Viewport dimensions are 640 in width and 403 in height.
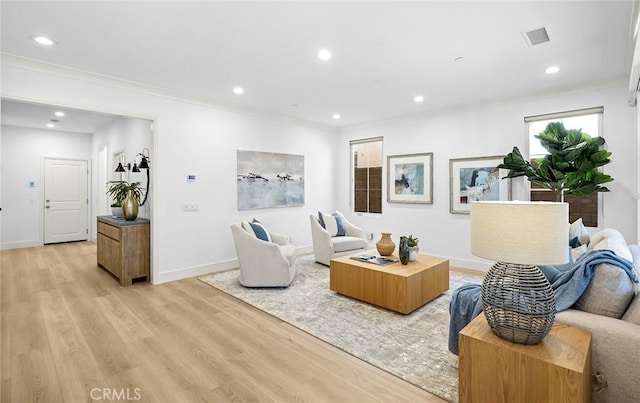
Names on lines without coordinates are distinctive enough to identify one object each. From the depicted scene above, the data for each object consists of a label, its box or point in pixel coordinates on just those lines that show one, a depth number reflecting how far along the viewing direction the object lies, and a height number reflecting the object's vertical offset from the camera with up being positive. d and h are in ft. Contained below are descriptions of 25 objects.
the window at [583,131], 13.58 +2.94
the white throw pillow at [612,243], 7.11 -1.08
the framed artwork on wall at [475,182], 15.80 +1.02
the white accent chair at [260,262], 13.32 -2.60
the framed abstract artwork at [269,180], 17.47 +1.31
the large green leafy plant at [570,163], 11.50 +1.44
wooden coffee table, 10.64 -2.94
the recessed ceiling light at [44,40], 9.40 +4.95
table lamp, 4.67 -0.85
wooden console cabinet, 13.92 -2.20
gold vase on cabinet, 15.28 -0.27
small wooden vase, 13.12 -1.87
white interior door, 23.75 +0.12
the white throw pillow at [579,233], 12.00 -1.21
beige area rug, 7.50 -3.93
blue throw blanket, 5.71 -1.59
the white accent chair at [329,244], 16.76 -2.36
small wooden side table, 4.50 -2.57
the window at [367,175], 21.13 +1.87
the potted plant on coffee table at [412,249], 12.27 -1.88
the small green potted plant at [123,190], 15.80 +0.58
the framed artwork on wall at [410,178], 18.51 +1.43
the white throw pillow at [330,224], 18.40 -1.34
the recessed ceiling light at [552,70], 11.67 +5.02
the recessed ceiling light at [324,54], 10.34 +4.98
